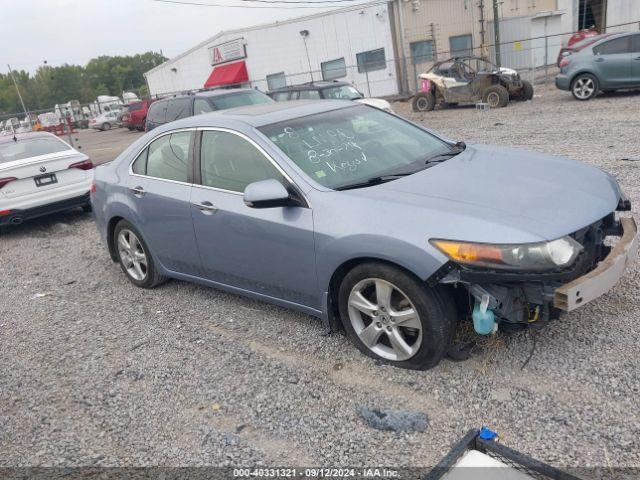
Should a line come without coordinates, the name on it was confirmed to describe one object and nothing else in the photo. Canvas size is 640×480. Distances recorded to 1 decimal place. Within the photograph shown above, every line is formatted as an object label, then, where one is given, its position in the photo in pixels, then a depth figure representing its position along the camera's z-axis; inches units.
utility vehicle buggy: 661.3
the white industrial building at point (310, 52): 1103.0
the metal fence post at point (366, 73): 1119.3
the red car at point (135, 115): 1213.1
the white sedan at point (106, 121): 1517.0
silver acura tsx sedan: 121.9
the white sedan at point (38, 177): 306.8
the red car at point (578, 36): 890.7
